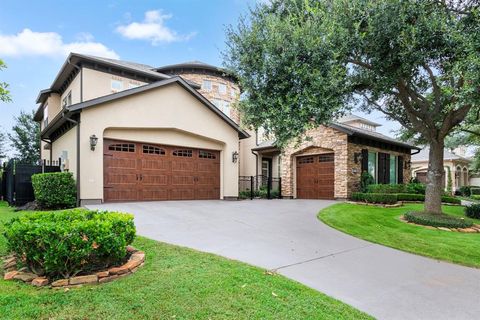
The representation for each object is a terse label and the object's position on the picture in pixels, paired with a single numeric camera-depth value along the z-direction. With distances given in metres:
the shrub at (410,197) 14.48
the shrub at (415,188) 16.20
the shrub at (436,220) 8.96
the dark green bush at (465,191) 25.38
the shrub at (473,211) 11.10
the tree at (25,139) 29.30
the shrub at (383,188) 14.30
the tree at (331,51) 6.93
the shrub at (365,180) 14.93
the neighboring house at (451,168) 26.08
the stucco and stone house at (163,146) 11.19
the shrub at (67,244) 3.64
